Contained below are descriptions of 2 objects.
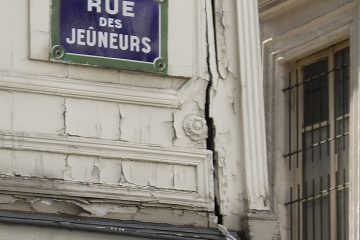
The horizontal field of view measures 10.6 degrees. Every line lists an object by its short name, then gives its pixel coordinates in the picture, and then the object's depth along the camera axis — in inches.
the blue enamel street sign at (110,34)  541.6
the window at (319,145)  674.8
